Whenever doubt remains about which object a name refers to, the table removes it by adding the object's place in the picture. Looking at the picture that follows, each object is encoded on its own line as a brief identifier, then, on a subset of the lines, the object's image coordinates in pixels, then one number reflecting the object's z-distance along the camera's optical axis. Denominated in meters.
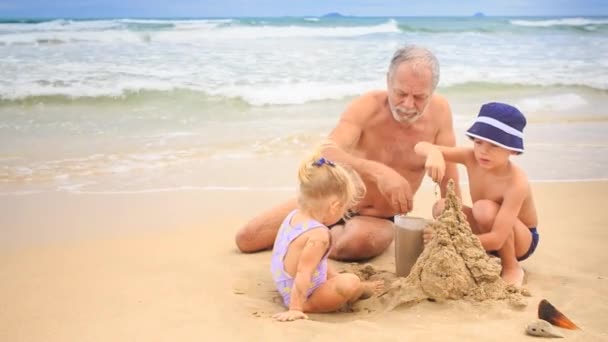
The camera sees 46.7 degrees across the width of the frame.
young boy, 3.38
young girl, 3.10
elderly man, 3.96
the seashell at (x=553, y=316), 2.86
